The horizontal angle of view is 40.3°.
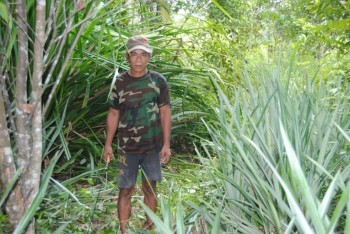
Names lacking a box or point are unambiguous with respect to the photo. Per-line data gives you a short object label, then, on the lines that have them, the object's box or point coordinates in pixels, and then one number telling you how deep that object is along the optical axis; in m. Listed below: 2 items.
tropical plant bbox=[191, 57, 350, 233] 1.85
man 2.93
